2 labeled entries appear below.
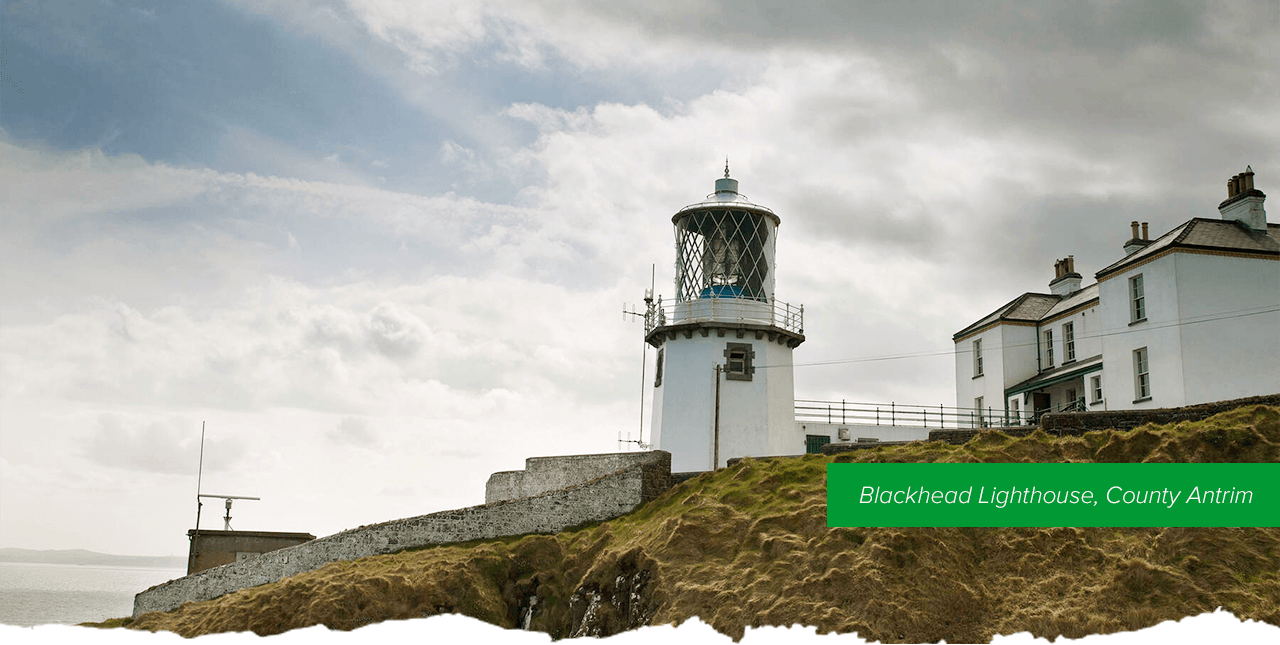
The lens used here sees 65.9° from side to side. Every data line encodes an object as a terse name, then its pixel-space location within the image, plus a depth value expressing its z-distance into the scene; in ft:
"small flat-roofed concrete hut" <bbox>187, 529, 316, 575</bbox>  83.25
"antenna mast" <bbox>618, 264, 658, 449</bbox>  88.85
